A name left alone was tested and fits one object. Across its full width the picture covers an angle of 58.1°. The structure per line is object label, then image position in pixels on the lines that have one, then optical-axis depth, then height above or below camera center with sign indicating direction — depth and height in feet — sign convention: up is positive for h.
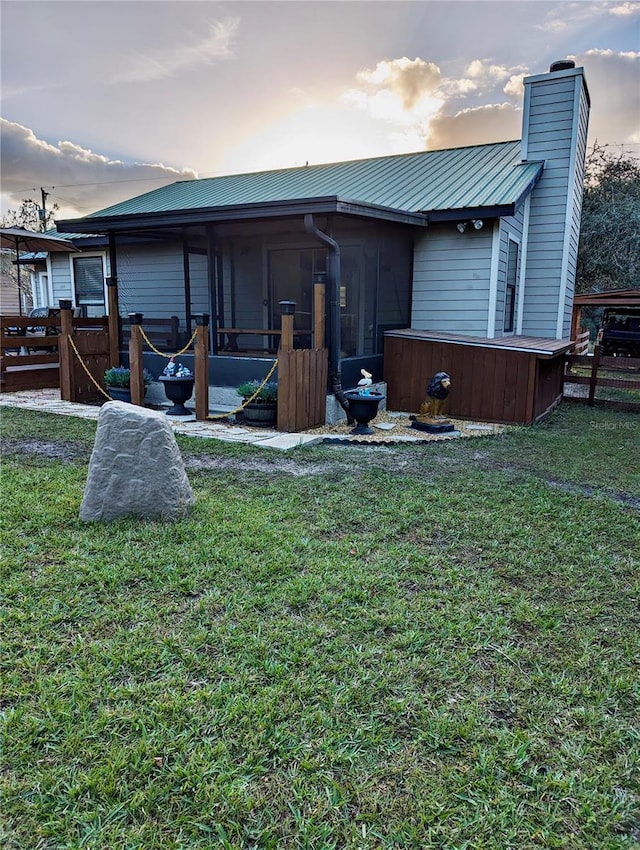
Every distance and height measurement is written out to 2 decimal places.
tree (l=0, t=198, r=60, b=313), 99.83 +16.80
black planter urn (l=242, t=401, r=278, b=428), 22.61 -3.76
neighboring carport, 39.78 +1.54
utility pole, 85.78 +14.88
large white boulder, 11.69 -3.15
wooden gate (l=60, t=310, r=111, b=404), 26.86 -2.16
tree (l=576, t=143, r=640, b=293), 56.80 +9.48
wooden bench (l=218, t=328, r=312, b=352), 24.23 -0.77
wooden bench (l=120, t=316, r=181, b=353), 30.55 -1.09
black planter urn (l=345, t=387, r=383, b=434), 21.86 -3.36
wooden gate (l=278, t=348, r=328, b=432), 21.11 -2.65
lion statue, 22.66 -3.20
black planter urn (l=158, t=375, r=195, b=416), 24.80 -3.26
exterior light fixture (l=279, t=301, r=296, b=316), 20.44 +0.31
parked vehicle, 52.11 -1.42
